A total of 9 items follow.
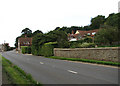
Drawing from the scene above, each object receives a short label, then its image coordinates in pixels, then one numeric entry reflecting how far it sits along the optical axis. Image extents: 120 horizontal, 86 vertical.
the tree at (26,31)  119.62
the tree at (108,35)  39.03
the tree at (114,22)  49.41
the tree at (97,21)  88.43
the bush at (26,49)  56.17
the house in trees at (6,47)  118.25
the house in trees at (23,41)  99.54
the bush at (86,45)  26.24
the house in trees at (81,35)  71.59
